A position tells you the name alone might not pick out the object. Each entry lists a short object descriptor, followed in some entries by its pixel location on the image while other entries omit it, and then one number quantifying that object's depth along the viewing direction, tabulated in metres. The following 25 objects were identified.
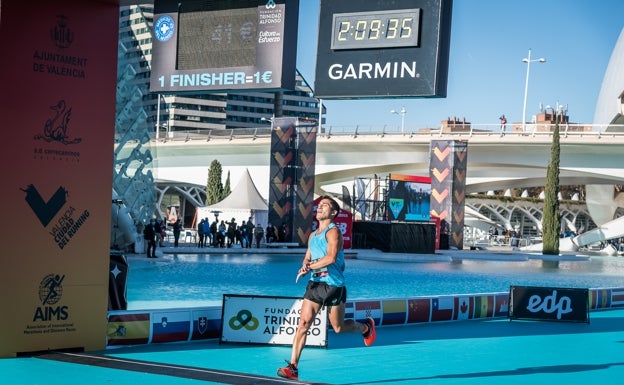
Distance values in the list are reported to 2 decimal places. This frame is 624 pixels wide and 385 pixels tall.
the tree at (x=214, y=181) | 65.50
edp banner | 14.63
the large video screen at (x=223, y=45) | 14.08
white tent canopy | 47.31
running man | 8.37
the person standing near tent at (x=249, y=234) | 42.59
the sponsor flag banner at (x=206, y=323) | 11.15
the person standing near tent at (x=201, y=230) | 41.25
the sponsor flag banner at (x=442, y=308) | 14.14
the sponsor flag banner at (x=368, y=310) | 12.77
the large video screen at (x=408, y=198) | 47.12
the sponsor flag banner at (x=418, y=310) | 13.70
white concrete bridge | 54.59
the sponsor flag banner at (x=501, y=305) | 15.34
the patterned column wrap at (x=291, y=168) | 42.34
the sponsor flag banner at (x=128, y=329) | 10.29
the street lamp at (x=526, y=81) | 77.05
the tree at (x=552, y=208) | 50.31
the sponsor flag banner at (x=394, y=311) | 13.31
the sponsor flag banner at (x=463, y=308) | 14.55
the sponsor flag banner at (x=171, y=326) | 10.76
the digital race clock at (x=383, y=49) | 12.84
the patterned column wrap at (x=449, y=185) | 48.44
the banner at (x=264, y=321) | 10.81
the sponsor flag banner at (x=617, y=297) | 18.14
